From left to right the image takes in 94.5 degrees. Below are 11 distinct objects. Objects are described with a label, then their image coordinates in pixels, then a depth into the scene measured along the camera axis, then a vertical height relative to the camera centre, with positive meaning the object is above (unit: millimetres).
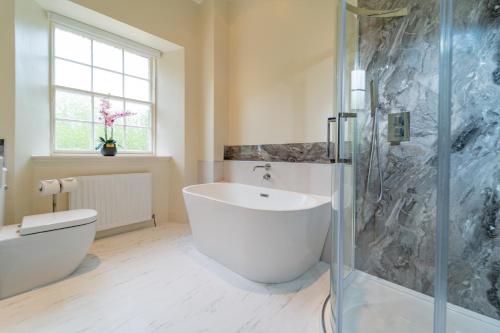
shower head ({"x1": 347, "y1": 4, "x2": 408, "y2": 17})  1683 +1157
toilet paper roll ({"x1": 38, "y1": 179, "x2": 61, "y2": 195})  1981 -244
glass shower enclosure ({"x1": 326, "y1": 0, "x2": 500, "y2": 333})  1346 -25
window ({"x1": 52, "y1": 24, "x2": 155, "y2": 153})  2463 +826
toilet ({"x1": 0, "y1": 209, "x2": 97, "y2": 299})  1521 -637
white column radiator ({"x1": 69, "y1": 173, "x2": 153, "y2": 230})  2406 -428
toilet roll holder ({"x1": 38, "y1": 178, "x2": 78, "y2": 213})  2077 -274
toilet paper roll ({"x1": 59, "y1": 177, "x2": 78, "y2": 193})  2090 -234
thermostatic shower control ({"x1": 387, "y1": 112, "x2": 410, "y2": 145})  1667 +262
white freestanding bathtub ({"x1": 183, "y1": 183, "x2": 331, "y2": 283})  1624 -569
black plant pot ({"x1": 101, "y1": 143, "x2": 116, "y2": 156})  2621 +116
